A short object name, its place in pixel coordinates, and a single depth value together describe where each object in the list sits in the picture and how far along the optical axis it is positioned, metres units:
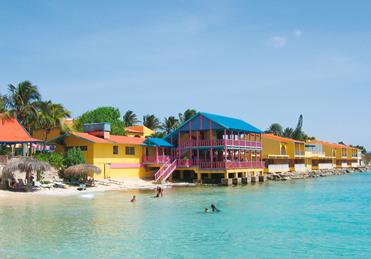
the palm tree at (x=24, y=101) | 36.72
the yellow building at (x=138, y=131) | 65.12
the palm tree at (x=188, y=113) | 70.29
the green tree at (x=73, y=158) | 35.41
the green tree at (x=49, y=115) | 37.03
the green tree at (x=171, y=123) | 70.49
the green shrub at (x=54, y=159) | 34.88
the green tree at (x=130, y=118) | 76.12
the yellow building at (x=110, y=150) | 37.38
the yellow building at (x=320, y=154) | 72.56
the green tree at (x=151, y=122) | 76.50
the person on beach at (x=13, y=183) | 29.36
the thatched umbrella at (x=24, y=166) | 28.25
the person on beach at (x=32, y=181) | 29.94
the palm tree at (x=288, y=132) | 100.68
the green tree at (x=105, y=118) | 55.83
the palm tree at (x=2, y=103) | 35.97
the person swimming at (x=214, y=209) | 21.72
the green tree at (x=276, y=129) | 102.06
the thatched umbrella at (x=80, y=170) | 33.06
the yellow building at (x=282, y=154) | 58.69
